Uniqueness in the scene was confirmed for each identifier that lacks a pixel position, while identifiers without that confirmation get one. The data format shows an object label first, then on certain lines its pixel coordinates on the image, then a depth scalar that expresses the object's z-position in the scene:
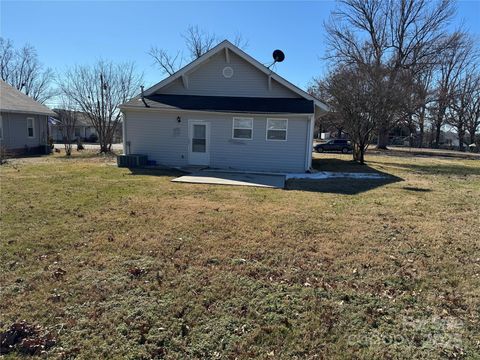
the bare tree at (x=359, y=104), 17.94
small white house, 14.47
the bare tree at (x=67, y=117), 29.33
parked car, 33.56
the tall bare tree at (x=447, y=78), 33.84
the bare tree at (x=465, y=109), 48.12
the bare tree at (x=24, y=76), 43.72
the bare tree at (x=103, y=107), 25.00
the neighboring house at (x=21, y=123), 20.44
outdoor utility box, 14.69
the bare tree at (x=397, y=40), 34.12
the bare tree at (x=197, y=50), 36.94
